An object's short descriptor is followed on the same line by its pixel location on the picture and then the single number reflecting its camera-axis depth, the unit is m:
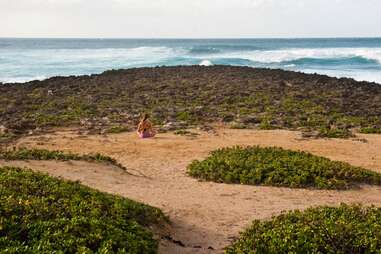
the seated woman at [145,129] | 18.31
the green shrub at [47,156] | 13.50
